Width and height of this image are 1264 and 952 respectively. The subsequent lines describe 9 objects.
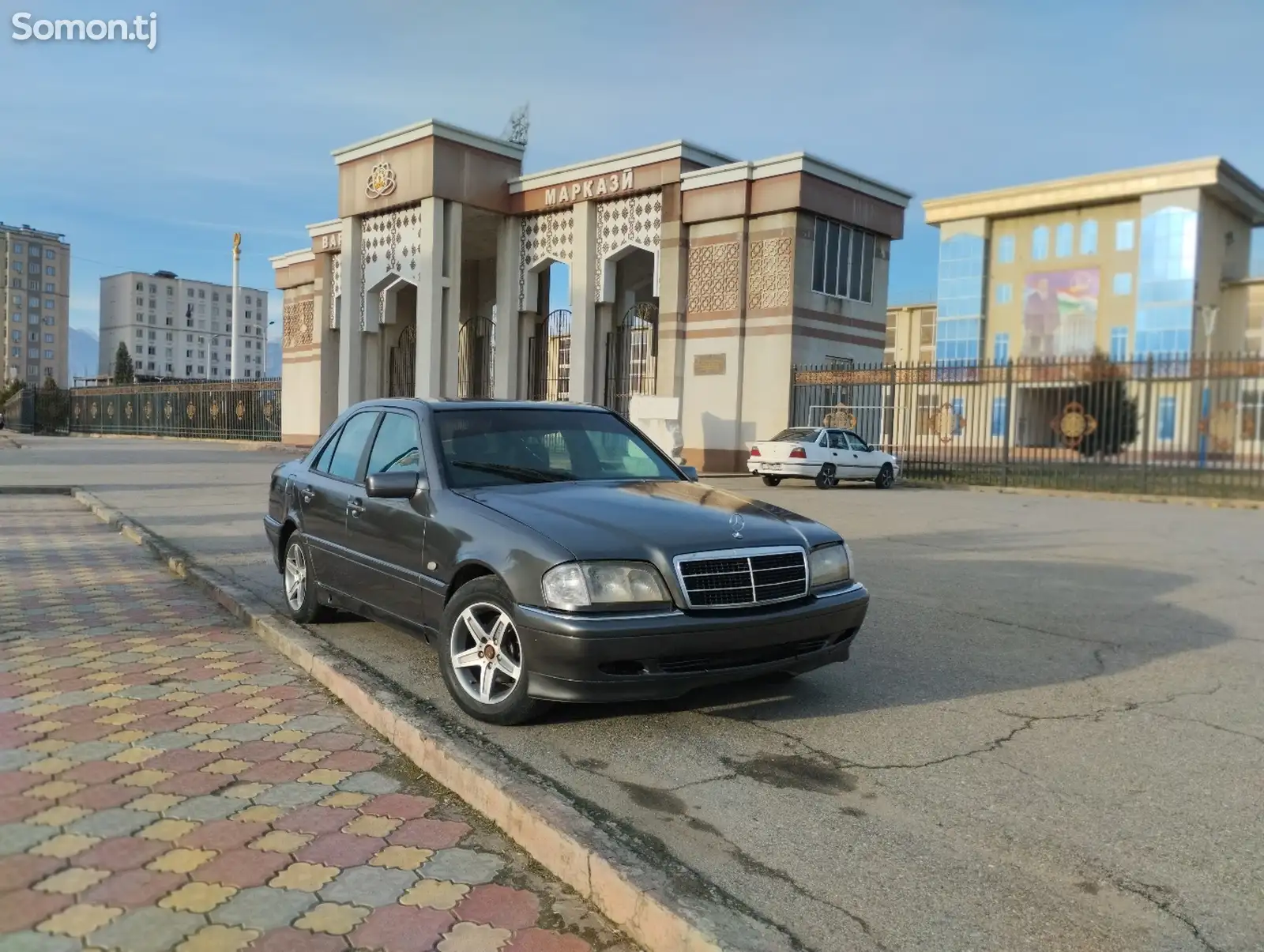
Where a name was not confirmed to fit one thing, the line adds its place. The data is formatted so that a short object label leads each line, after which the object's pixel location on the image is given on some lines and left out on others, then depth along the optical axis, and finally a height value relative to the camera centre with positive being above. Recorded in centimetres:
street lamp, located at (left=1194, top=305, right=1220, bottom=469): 2049 +49
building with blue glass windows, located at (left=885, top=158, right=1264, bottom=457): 6275 +1149
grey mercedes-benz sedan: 416 -65
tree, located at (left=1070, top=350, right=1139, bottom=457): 2197 +80
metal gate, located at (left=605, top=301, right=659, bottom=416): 3219 +205
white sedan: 2238 -66
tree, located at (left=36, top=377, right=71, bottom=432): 5756 -28
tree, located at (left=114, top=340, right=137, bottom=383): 10054 +447
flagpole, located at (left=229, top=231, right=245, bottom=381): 5584 +708
